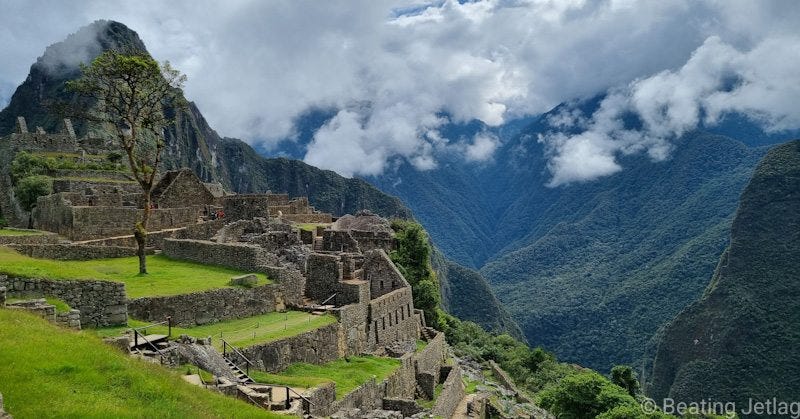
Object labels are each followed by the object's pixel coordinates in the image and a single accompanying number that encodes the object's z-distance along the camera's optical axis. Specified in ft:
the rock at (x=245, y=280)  83.41
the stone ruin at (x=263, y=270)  70.49
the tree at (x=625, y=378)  182.19
